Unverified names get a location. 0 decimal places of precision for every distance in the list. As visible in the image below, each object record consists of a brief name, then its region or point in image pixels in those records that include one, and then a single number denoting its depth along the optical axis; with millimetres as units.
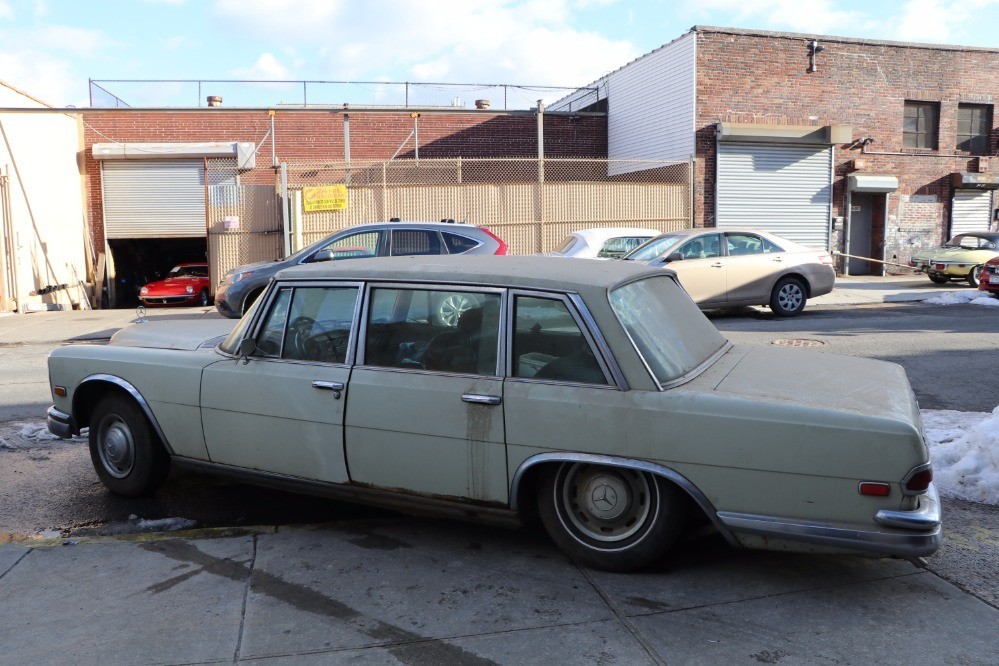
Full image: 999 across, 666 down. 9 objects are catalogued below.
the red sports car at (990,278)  16344
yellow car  19594
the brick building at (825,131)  21594
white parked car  14830
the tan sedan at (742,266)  13336
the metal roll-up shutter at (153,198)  22297
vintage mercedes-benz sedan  3441
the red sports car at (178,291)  21438
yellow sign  19375
